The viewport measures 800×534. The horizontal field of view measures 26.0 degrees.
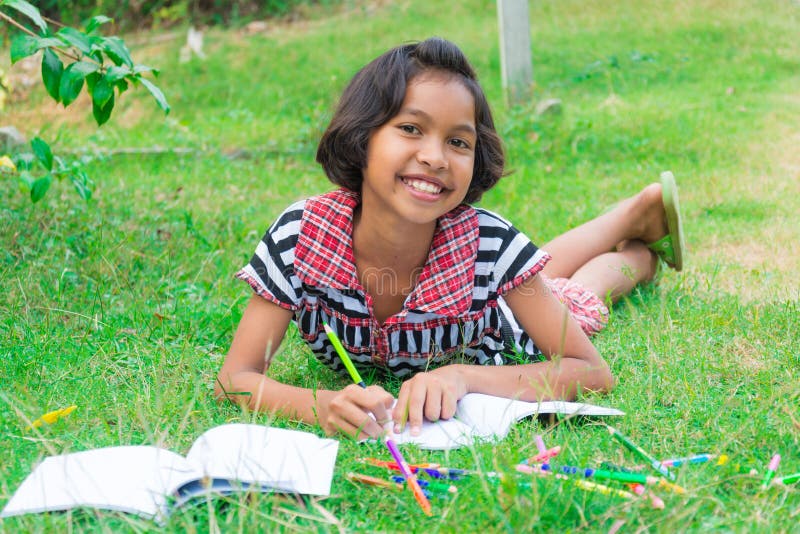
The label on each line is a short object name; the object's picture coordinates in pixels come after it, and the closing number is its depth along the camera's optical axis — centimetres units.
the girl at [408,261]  186
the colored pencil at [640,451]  165
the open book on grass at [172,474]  159
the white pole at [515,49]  385
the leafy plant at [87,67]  203
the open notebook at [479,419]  175
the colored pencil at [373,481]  164
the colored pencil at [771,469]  163
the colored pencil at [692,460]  168
